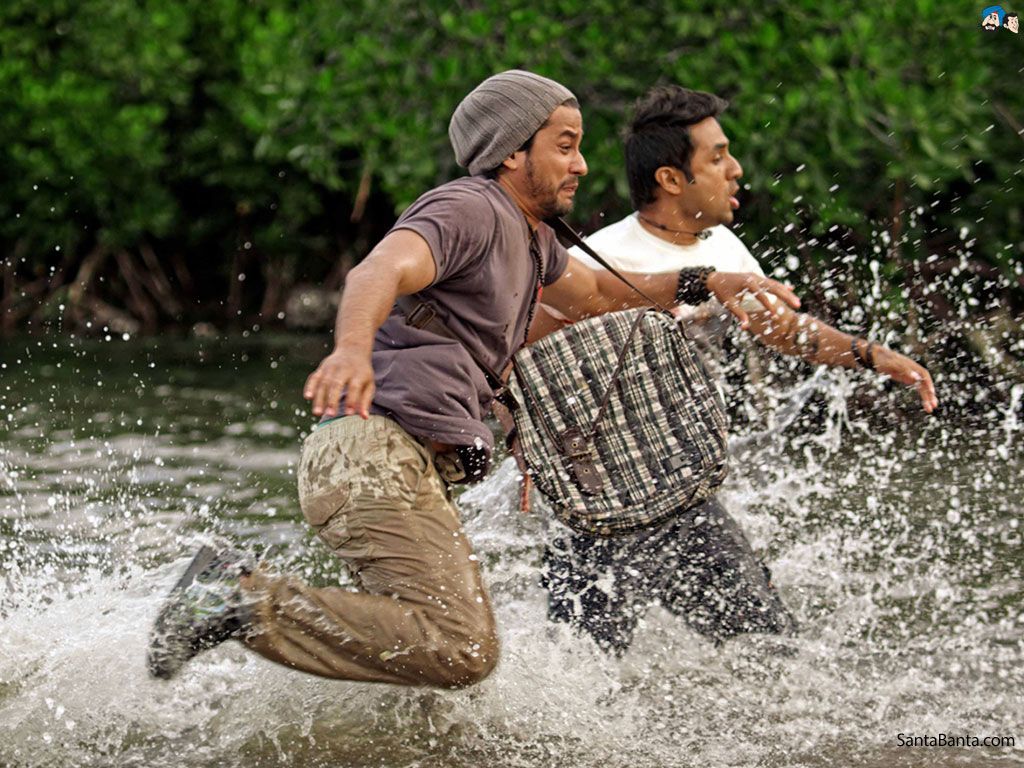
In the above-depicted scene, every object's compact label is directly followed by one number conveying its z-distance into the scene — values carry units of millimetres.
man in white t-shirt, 9633
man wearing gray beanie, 7895
